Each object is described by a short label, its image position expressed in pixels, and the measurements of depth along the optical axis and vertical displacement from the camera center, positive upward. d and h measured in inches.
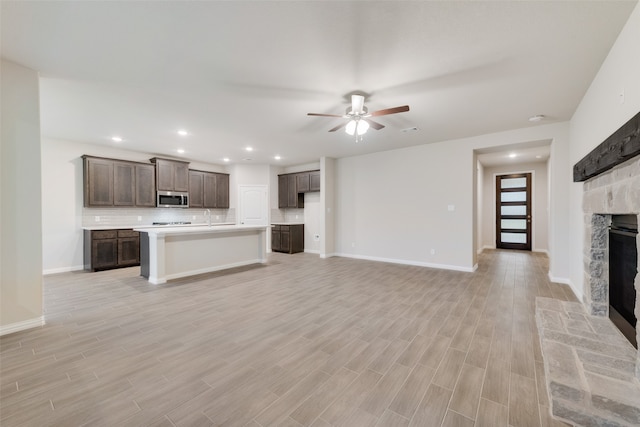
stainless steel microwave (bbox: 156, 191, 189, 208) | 250.9 +12.5
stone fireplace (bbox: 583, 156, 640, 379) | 86.7 -8.3
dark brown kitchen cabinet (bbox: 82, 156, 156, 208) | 211.6 +25.5
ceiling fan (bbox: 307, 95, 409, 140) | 122.1 +47.6
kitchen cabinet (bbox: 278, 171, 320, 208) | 302.4 +30.0
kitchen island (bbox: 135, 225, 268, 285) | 174.4 -29.9
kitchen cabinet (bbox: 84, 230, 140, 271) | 205.6 -31.1
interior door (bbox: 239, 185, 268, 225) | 319.6 +9.0
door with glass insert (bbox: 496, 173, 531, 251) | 308.2 -1.8
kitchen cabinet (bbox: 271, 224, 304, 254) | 304.8 -33.4
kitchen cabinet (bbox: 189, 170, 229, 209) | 278.5 +25.2
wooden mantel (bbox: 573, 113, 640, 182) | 67.4 +18.9
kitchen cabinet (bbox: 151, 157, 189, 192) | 249.3 +37.7
